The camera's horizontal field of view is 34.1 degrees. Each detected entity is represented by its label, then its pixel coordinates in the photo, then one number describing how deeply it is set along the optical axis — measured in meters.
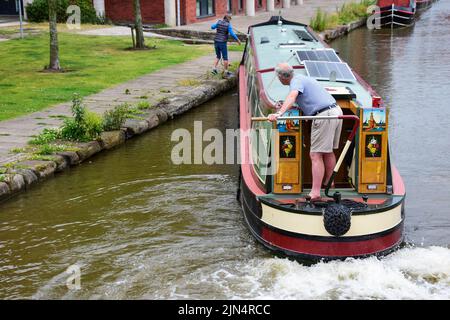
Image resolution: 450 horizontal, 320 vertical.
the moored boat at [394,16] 34.38
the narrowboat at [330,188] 8.04
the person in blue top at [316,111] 8.35
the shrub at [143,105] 15.03
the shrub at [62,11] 29.58
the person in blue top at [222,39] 18.70
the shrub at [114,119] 13.36
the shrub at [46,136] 12.23
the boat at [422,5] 44.34
